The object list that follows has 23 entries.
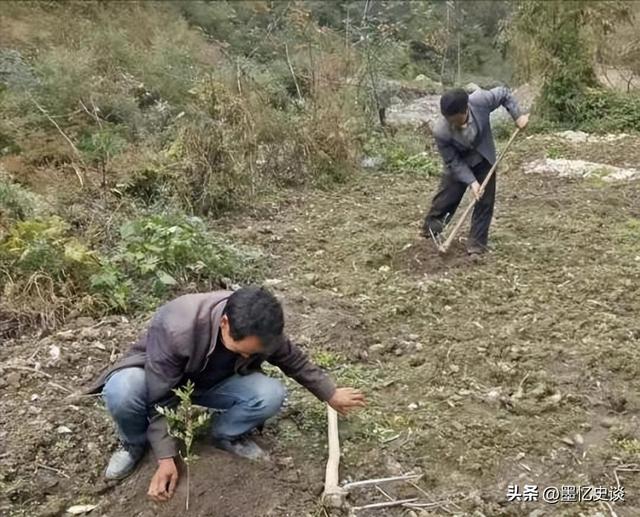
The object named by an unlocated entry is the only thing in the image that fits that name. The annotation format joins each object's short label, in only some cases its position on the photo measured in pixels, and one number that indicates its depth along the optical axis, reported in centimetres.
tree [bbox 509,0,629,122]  1085
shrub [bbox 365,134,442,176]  867
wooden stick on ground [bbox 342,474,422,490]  295
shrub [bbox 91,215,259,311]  461
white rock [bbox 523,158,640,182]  780
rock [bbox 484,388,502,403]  353
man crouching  258
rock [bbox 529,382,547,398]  356
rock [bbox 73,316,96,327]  429
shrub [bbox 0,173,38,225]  521
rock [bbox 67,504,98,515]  288
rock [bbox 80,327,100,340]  411
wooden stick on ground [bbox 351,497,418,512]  286
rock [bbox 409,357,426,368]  398
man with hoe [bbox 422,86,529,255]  497
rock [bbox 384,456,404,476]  307
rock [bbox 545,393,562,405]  350
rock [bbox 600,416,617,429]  335
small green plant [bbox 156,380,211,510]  259
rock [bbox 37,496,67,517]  286
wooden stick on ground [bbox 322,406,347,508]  286
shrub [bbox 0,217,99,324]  438
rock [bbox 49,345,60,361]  388
